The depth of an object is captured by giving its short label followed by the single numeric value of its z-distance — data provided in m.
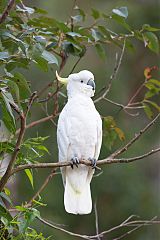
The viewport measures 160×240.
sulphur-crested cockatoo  13.71
